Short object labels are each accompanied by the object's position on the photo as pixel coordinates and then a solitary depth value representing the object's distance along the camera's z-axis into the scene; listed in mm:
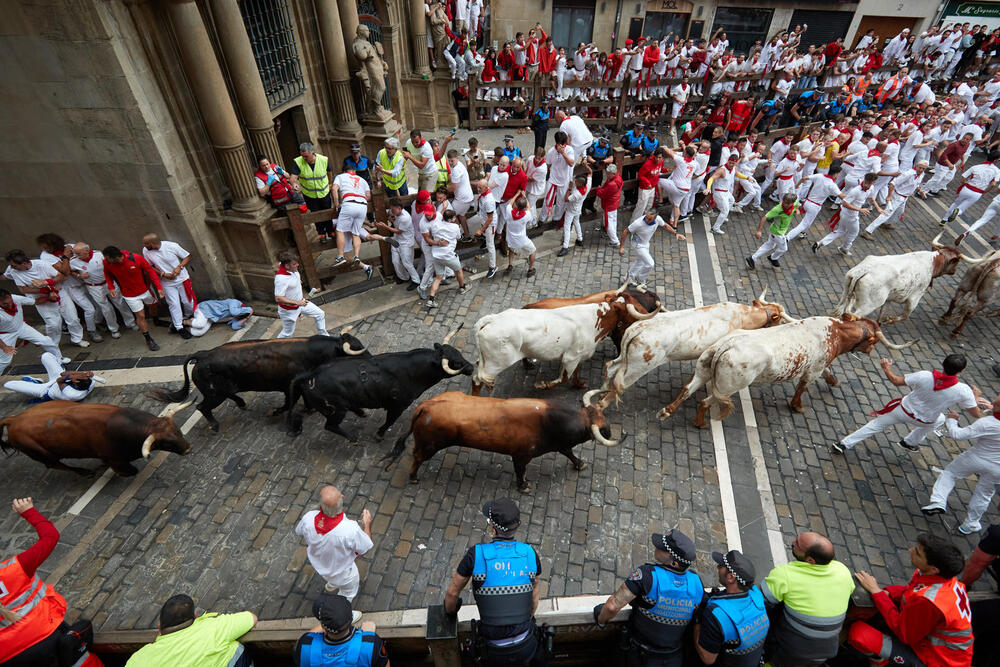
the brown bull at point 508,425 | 5875
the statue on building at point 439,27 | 15914
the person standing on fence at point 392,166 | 11016
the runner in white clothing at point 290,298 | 7605
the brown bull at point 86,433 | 5902
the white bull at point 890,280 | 8461
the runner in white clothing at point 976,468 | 5570
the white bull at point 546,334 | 6922
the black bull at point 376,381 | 6355
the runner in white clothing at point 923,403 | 5883
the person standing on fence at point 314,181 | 10031
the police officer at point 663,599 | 3871
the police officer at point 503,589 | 3891
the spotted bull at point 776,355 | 6691
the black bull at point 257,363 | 6625
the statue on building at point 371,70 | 12195
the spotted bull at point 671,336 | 7020
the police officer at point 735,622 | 3797
